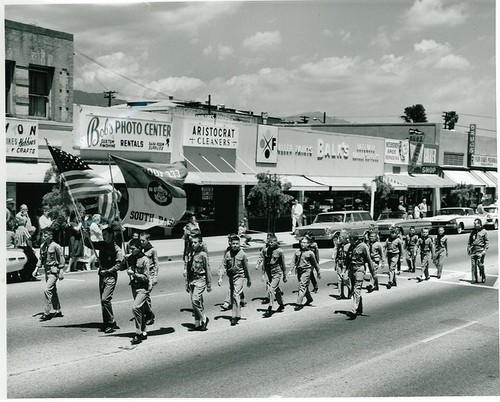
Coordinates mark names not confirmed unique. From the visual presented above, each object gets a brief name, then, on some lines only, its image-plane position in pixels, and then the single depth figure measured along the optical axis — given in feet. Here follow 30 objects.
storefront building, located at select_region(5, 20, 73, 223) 73.92
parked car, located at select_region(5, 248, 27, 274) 51.20
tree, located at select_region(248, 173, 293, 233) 87.71
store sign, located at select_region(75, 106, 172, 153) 79.77
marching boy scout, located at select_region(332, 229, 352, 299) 45.85
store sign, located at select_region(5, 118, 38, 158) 73.51
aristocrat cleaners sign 92.53
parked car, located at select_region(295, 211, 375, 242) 85.05
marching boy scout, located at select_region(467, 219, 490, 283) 55.96
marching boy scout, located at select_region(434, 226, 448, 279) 58.80
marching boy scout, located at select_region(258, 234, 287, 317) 43.42
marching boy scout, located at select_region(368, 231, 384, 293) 53.31
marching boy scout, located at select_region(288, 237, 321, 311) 45.06
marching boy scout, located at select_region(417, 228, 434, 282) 58.54
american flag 40.52
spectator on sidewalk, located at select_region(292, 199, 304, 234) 98.99
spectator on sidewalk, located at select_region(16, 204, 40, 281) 53.57
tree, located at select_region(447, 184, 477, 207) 147.13
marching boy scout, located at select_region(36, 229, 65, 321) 40.45
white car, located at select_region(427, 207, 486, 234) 109.40
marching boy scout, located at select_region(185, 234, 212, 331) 37.52
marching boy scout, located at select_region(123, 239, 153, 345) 34.78
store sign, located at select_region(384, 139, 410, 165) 139.54
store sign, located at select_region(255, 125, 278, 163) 104.68
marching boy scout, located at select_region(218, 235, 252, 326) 40.11
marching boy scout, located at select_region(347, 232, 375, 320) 42.11
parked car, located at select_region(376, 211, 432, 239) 94.02
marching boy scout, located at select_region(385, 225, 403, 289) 54.44
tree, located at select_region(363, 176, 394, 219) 120.16
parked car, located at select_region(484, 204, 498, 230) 117.70
